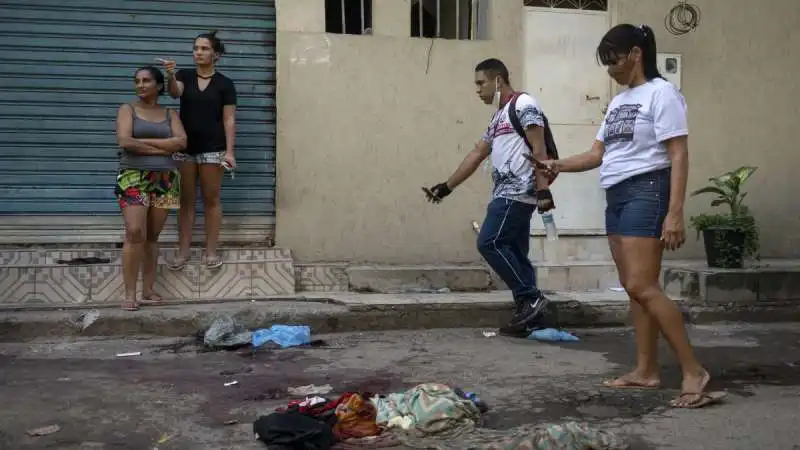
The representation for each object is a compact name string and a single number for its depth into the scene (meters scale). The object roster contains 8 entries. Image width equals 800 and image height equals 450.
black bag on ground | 3.51
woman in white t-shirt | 4.12
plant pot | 7.10
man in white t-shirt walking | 5.78
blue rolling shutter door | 7.16
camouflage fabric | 3.41
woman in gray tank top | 6.28
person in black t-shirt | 6.80
